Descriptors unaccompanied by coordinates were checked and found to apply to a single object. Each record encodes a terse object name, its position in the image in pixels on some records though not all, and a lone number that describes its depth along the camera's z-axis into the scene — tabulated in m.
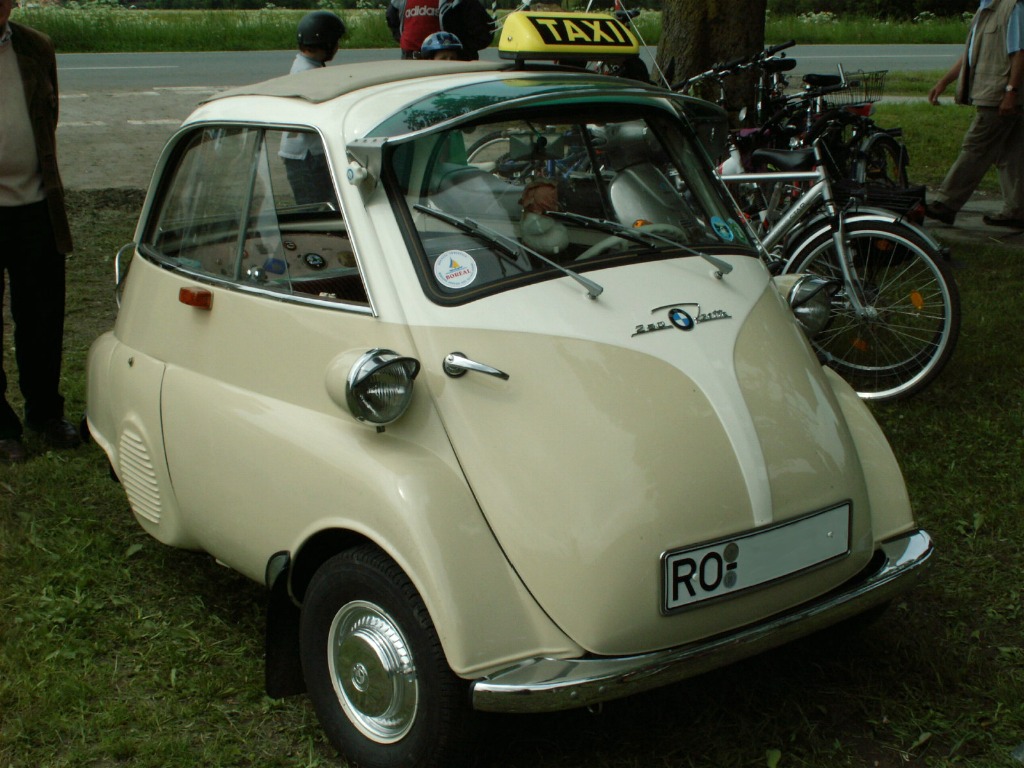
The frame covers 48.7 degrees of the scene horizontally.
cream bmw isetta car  2.61
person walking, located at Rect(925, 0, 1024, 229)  7.71
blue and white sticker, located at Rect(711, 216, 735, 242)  3.48
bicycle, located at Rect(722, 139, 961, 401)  5.08
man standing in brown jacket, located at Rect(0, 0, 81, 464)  4.79
